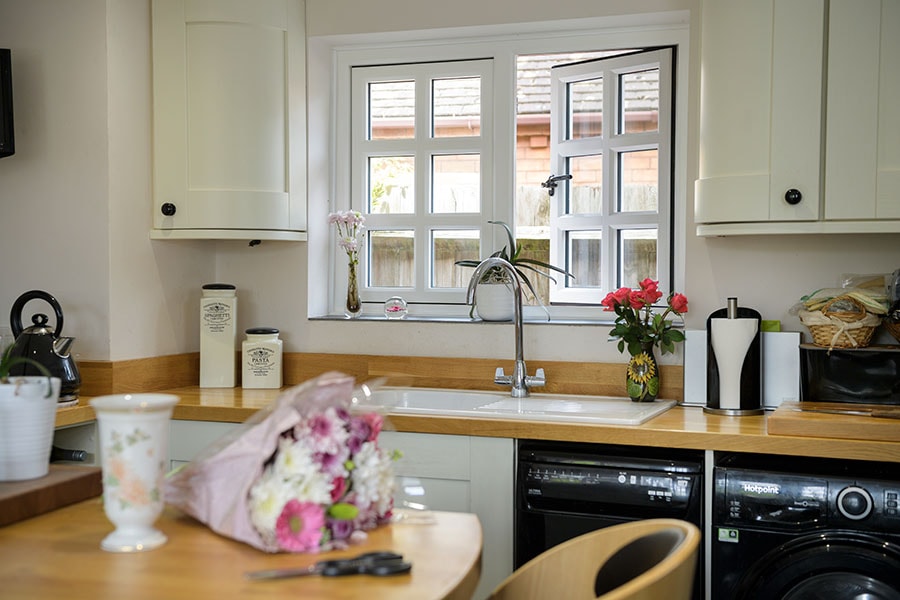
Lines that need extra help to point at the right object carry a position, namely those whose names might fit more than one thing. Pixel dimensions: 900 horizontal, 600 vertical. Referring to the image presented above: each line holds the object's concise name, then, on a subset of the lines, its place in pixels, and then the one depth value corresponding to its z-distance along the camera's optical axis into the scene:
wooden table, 1.28
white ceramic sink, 2.66
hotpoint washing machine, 2.30
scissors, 1.34
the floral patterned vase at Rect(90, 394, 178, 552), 1.41
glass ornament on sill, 3.49
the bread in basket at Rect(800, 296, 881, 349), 2.67
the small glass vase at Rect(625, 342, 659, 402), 2.97
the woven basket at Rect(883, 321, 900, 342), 2.66
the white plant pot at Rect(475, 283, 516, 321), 3.34
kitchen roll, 2.80
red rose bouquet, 2.93
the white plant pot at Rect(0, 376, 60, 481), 1.62
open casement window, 3.31
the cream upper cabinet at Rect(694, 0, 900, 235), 2.62
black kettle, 2.86
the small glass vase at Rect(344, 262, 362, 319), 3.53
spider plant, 3.35
